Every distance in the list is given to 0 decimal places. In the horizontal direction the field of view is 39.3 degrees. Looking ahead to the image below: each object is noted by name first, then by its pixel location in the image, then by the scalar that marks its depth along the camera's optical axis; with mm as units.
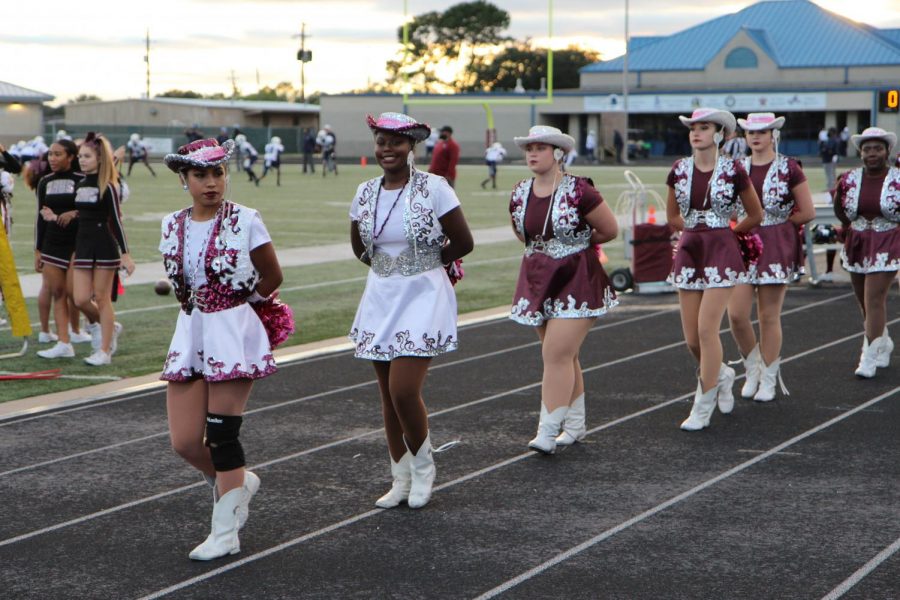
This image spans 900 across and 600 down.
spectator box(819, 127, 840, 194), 37250
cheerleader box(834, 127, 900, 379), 9688
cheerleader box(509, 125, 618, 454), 7116
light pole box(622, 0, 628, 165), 65312
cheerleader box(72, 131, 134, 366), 10234
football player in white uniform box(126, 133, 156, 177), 47900
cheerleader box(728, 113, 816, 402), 8750
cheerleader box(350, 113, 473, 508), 5906
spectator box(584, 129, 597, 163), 63562
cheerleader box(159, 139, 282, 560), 5309
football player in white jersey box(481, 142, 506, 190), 38188
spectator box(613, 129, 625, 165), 60038
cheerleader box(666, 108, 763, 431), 7777
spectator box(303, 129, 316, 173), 51031
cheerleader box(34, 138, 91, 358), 10641
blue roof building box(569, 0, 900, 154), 66438
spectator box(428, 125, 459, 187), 22266
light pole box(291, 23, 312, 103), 89312
